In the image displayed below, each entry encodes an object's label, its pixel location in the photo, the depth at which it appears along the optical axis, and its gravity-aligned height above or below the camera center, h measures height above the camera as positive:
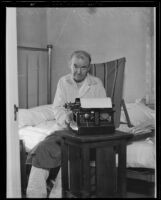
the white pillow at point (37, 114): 2.72 -0.23
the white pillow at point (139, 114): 2.54 -0.22
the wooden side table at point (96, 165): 2.13 -0.55
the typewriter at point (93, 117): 2.24 -0.21
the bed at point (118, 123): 2.44 -0.30
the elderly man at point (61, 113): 2.54 -0.20
